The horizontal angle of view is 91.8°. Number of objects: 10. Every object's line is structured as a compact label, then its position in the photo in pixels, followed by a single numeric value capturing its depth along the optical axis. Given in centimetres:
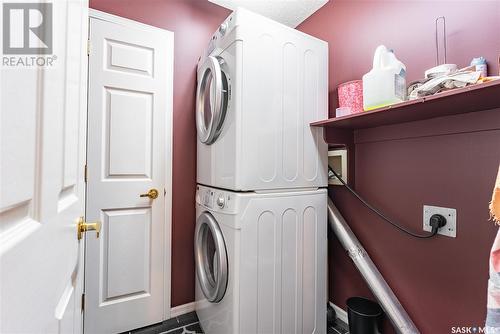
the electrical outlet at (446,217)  118
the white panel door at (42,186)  30
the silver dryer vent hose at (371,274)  130
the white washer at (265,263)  125
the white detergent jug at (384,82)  118
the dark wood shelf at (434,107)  85
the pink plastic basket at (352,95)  145
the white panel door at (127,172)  159
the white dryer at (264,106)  128
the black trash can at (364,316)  137
